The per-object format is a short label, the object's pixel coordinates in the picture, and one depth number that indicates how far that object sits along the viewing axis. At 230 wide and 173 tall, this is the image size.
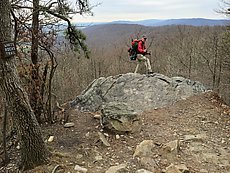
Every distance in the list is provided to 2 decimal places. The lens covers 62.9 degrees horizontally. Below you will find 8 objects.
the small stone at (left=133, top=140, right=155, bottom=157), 3.70
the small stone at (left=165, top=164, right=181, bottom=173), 3.26
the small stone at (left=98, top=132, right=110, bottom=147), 4.01
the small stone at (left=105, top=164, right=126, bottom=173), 3.25
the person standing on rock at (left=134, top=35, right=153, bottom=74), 6.87
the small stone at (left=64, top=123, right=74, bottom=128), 4.72
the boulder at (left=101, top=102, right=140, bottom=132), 4.33
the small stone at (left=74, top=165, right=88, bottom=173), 3.28
